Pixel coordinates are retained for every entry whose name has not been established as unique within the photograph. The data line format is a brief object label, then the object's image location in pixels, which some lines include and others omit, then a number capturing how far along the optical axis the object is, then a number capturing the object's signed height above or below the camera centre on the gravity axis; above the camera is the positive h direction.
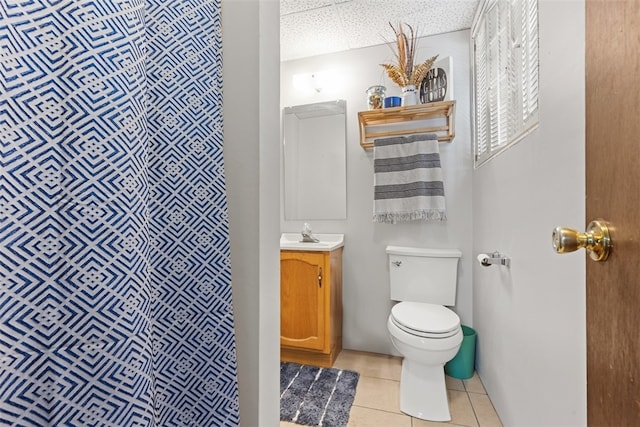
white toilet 1.48 -0.65
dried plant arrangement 2.04 +1.03
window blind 1.12 +0.66
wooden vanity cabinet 1.96 -0.67
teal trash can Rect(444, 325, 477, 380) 1.83 -0.99
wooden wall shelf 2.01 +0.67
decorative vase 2.05 +0.82
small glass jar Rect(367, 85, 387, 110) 2.14 +0.84
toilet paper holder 1.33 -0.24
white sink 1.98 -0.25
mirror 2.35 +0.41
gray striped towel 2.02 +0.21
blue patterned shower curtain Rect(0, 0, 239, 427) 0.33 -0.01
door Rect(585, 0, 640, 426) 0.39 +0.01
